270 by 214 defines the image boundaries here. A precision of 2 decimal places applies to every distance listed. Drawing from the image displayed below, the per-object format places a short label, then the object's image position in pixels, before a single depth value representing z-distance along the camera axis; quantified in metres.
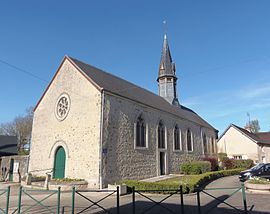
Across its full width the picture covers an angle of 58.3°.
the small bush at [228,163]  27.96
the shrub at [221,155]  30.03
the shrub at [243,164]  28.06
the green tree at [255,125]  61.62
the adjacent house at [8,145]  29.23
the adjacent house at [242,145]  31.50
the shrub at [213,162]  25.29
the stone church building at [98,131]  15.35
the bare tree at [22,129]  38.84
